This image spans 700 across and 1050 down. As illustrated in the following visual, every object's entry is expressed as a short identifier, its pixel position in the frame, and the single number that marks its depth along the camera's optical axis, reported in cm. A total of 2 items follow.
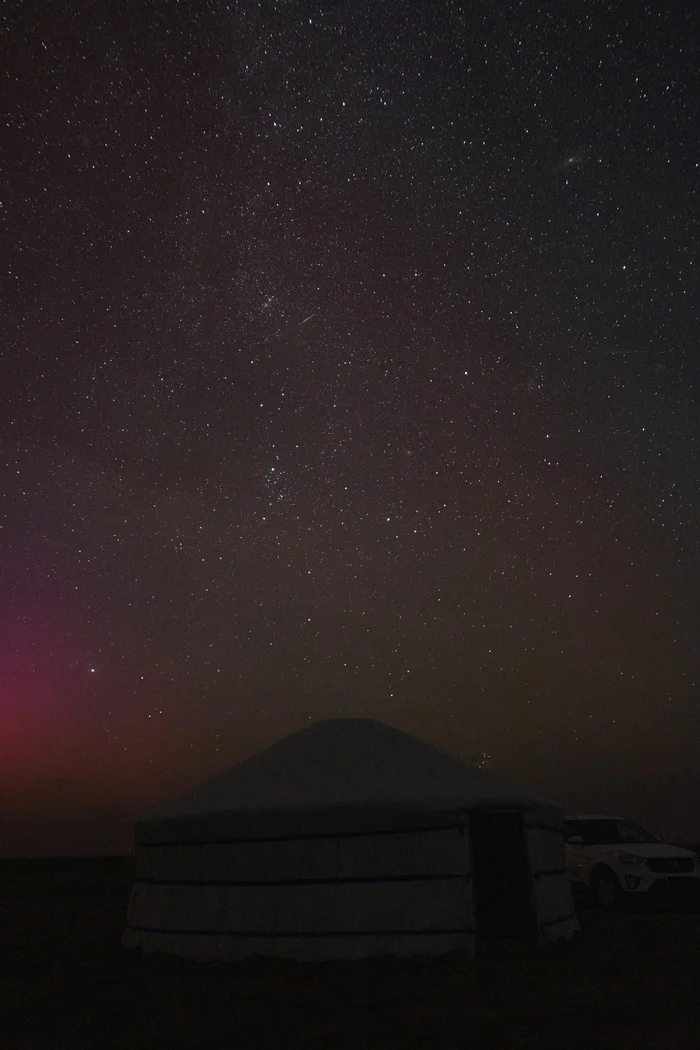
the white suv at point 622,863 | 1226
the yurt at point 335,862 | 878
